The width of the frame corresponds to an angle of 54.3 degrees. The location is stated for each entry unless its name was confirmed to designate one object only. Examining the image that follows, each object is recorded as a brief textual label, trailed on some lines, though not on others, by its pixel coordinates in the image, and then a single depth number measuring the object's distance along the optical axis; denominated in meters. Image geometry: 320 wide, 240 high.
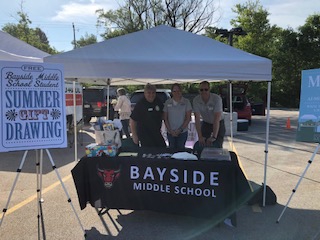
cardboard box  4.36
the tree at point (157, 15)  23.89
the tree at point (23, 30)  32.62
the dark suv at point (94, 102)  16.55
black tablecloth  3.97
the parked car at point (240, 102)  15.18
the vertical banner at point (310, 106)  4.12
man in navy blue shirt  5.07
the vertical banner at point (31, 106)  3.48
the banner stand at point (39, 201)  3.97
